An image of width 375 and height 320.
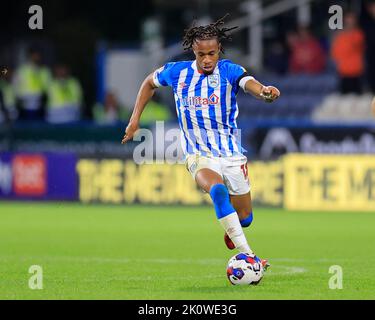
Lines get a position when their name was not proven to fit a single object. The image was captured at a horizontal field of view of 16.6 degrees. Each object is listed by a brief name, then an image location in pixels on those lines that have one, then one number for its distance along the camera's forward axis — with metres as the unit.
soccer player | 10.60
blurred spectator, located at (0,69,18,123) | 24.67
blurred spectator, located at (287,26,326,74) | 24.49
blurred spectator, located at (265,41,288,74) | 25.22
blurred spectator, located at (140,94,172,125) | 24.36
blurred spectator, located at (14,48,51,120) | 25.25
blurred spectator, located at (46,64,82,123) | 25.53
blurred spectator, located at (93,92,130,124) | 25.05
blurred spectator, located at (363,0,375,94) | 22.91
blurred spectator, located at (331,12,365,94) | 23.06
